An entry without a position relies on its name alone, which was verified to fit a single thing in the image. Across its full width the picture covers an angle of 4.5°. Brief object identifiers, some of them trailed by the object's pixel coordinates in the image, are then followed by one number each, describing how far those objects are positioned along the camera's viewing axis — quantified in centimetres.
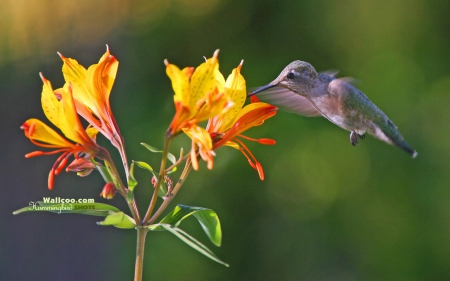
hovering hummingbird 306
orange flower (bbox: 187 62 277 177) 292
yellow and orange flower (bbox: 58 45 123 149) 291
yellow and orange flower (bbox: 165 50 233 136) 289
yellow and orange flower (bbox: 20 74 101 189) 289
